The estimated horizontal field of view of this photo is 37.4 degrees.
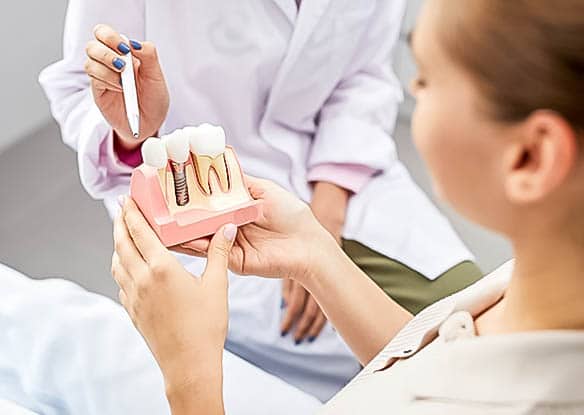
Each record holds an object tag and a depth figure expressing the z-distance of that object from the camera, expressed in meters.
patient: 0.45
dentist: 1.05
